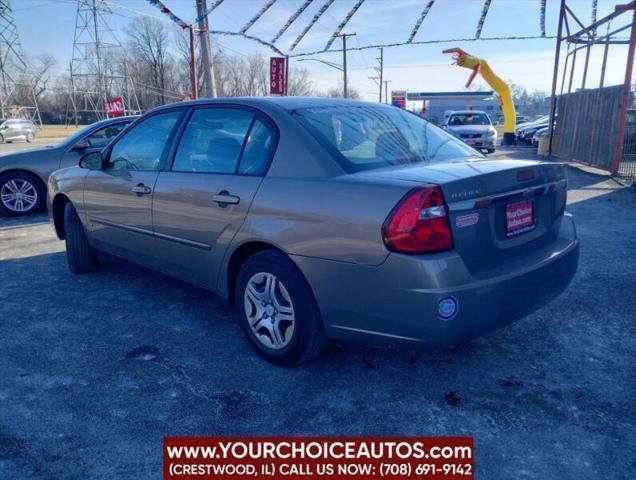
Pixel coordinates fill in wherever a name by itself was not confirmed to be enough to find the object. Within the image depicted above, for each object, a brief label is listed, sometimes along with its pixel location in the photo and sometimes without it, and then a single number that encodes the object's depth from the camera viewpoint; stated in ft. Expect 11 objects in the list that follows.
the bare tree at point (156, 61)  224.12
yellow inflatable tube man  67.87
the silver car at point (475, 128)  54.13
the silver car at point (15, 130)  99.96
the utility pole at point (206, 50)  50.75
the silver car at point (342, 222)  7.91
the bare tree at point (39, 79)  173.47
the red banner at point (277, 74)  50.90
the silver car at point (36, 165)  25.43
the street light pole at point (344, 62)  121.59
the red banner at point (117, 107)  70.38
